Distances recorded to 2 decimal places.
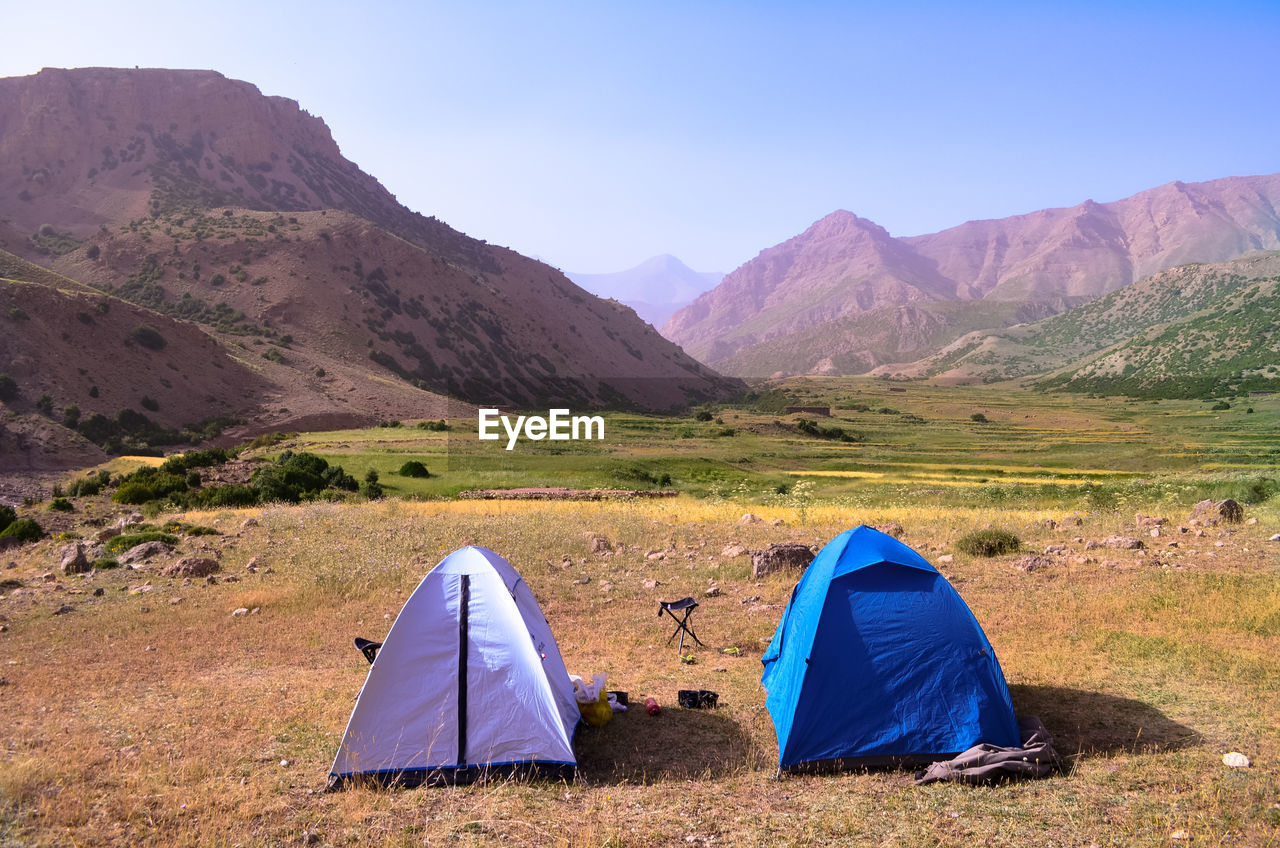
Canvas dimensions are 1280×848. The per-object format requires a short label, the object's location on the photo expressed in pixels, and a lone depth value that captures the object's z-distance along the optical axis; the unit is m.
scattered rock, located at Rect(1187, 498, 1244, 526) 21.57
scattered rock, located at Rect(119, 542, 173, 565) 20.30
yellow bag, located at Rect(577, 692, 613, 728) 9.98
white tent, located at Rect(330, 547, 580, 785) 8.51
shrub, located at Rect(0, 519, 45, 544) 24.31
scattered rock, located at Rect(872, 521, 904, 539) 21.84
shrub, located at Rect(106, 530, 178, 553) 21.66
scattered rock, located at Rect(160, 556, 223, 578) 18.95
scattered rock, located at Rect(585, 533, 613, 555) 21.38
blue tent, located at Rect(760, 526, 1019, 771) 8.78
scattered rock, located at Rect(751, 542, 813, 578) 18.14
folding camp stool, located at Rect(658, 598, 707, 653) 13.19
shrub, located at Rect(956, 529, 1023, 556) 19.52
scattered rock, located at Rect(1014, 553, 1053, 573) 17.50
